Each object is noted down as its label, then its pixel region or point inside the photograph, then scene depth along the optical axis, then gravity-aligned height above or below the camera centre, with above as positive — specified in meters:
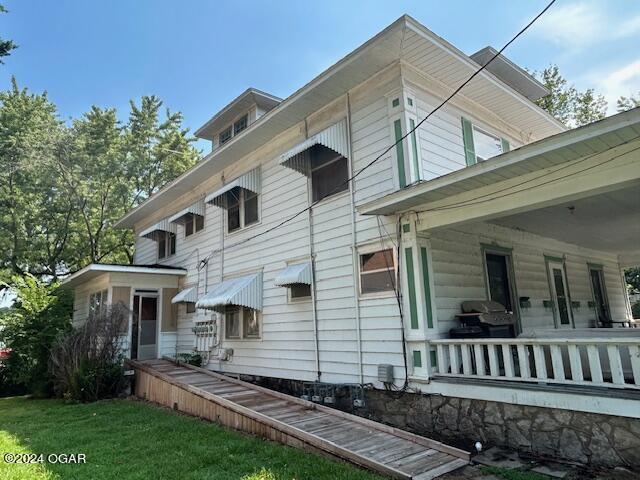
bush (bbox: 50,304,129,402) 9.99 -0.71
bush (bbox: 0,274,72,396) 11.70 +0.10
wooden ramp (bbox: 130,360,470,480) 4.65 -1.48
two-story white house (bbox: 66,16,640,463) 4.94 +1.47
